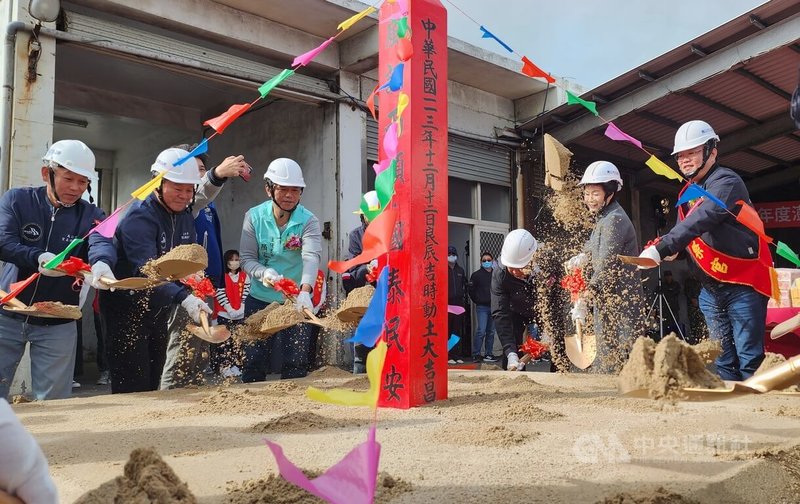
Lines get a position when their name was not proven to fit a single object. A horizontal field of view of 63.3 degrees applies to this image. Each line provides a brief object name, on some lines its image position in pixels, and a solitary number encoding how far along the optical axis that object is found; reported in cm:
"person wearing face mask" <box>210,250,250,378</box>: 510
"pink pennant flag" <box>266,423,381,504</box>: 139
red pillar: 321
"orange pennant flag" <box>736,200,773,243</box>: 383
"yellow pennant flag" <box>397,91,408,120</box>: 328
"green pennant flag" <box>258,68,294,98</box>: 388
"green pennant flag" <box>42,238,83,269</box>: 351
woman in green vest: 478
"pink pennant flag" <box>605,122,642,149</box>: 445
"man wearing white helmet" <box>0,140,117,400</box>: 364
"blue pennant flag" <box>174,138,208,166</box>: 372
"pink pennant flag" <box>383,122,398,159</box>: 332
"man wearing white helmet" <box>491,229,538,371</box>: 516
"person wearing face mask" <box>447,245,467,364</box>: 818
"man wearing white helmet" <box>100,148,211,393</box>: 388
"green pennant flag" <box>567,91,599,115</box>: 428
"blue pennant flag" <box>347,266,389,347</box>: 318
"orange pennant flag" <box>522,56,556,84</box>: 426
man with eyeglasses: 374
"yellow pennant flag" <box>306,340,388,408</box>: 161
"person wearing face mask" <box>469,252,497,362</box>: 901
